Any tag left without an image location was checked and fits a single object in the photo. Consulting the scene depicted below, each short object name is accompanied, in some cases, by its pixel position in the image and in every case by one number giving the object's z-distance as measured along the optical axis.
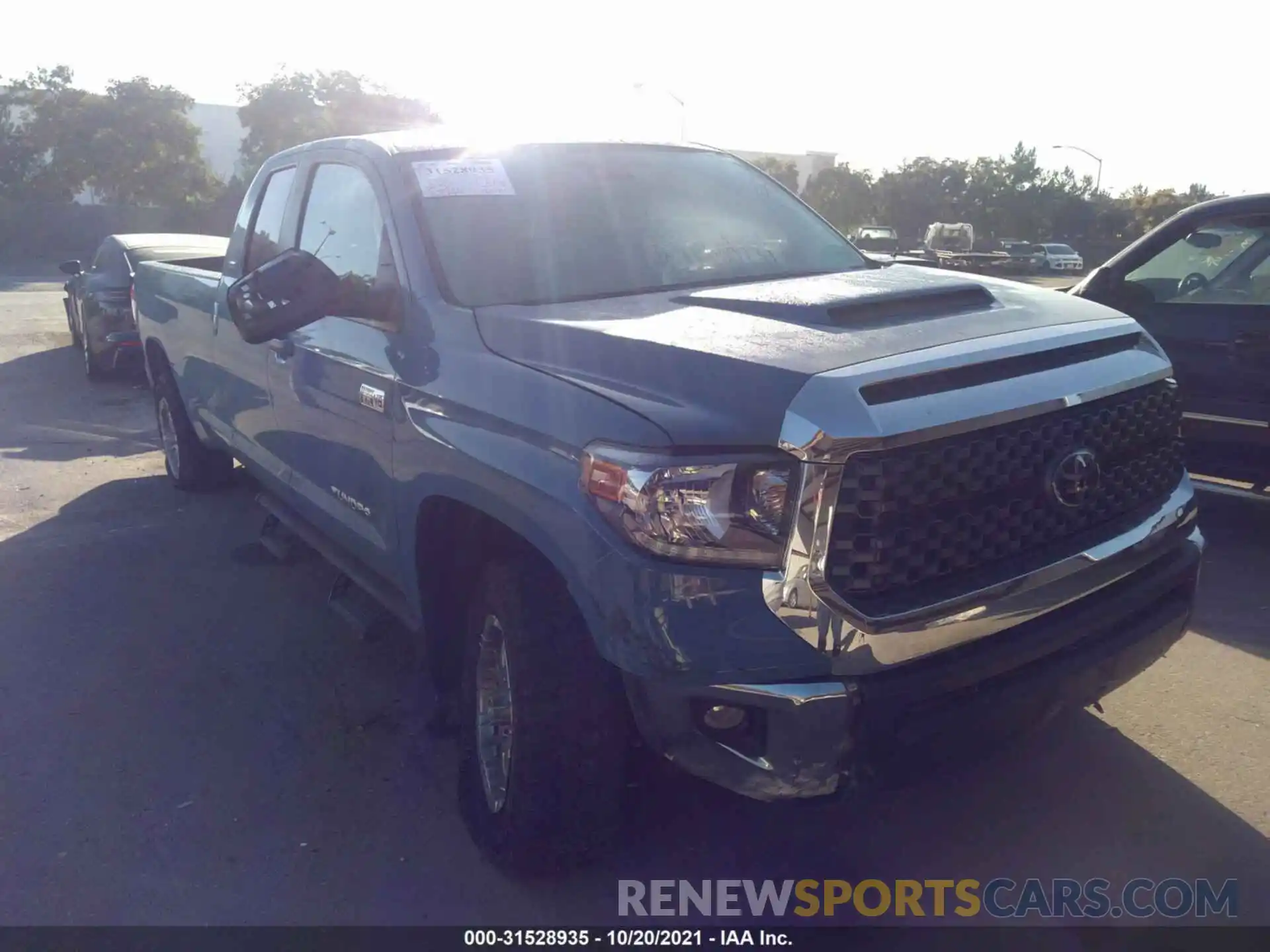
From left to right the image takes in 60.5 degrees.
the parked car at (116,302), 11.08
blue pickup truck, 2.33
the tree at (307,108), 44.94
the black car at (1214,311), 5.33
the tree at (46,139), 44.62
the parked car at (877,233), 36.06
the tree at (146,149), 45.31
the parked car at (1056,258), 42.28
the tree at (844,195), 52.60
